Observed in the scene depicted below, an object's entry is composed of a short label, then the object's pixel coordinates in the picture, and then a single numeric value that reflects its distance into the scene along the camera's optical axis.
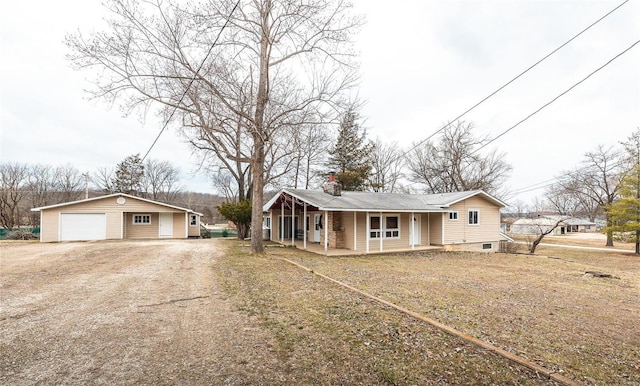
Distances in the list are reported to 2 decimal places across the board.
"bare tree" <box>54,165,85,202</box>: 37.81
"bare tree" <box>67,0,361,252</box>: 11.02
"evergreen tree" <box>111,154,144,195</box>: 38.53
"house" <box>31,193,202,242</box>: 20.00
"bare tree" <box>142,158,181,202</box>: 43.62
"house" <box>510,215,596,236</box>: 47.03
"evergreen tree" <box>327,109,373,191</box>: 31.30
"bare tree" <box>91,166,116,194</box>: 40.44
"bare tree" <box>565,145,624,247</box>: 26.38
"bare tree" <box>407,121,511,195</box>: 29.46
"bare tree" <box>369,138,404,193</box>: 34.12
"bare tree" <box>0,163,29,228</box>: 31.70
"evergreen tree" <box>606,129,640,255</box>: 20.11
